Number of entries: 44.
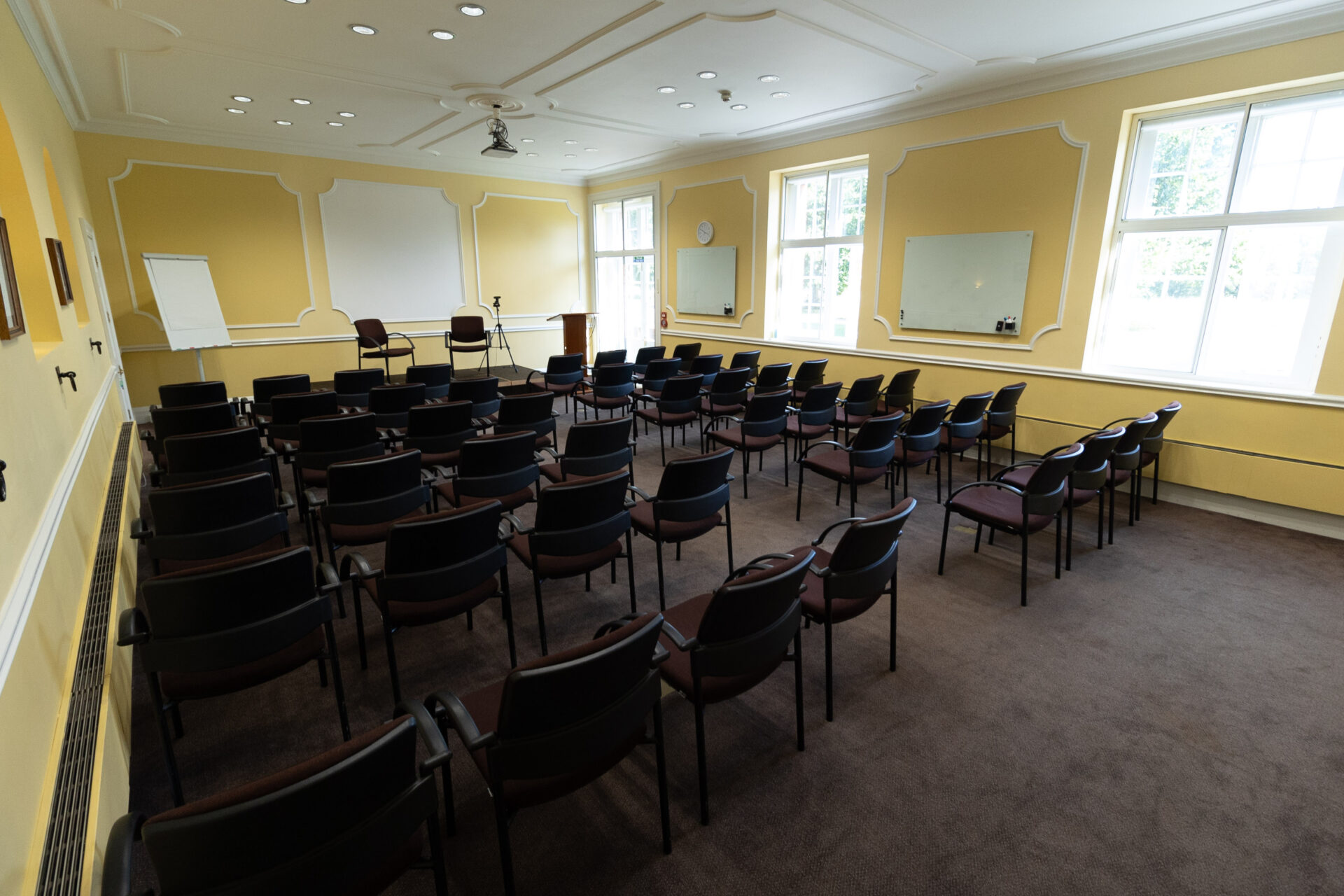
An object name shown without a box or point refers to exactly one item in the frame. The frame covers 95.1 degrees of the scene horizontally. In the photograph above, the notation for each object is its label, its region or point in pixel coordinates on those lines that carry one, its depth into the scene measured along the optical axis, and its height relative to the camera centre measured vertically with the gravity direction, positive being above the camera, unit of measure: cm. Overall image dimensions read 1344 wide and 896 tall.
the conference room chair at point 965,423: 463 -86
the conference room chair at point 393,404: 479 -80
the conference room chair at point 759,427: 464 -92
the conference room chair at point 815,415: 502 -89
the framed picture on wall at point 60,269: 384 +16
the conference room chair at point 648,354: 764 -63
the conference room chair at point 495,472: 331 -93
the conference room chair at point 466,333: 938 -49
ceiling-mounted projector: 642 +160
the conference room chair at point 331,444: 368 -87
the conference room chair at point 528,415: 426 -79
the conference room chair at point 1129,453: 405 -95
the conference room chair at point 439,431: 412 -88
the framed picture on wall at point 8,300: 219 -2
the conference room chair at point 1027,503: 325 -111
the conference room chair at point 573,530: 264 -100
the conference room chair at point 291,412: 439 -81
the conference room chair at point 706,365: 673 -66
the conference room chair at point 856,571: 226 -100
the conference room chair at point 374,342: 852 -60
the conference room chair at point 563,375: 667 -78
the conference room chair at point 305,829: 102 -95
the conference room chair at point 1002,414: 511 -87
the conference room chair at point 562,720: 146 -104
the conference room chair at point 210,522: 251 -94
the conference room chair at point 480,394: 517 -78
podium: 1019 -51
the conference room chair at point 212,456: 328 -86
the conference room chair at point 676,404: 543 -89
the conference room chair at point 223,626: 181 -100
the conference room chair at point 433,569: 226 -101
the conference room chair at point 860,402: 538 -84
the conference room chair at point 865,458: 408 -101
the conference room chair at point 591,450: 368 -88
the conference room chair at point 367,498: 291 -96
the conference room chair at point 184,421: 402 -81
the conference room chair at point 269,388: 514 -77
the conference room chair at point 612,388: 604 -83
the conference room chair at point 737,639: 185 -104
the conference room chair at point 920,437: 441 -94
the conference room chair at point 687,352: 775 -61
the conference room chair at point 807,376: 638 -73
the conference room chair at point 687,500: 303 -98
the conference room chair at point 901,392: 586 -81
